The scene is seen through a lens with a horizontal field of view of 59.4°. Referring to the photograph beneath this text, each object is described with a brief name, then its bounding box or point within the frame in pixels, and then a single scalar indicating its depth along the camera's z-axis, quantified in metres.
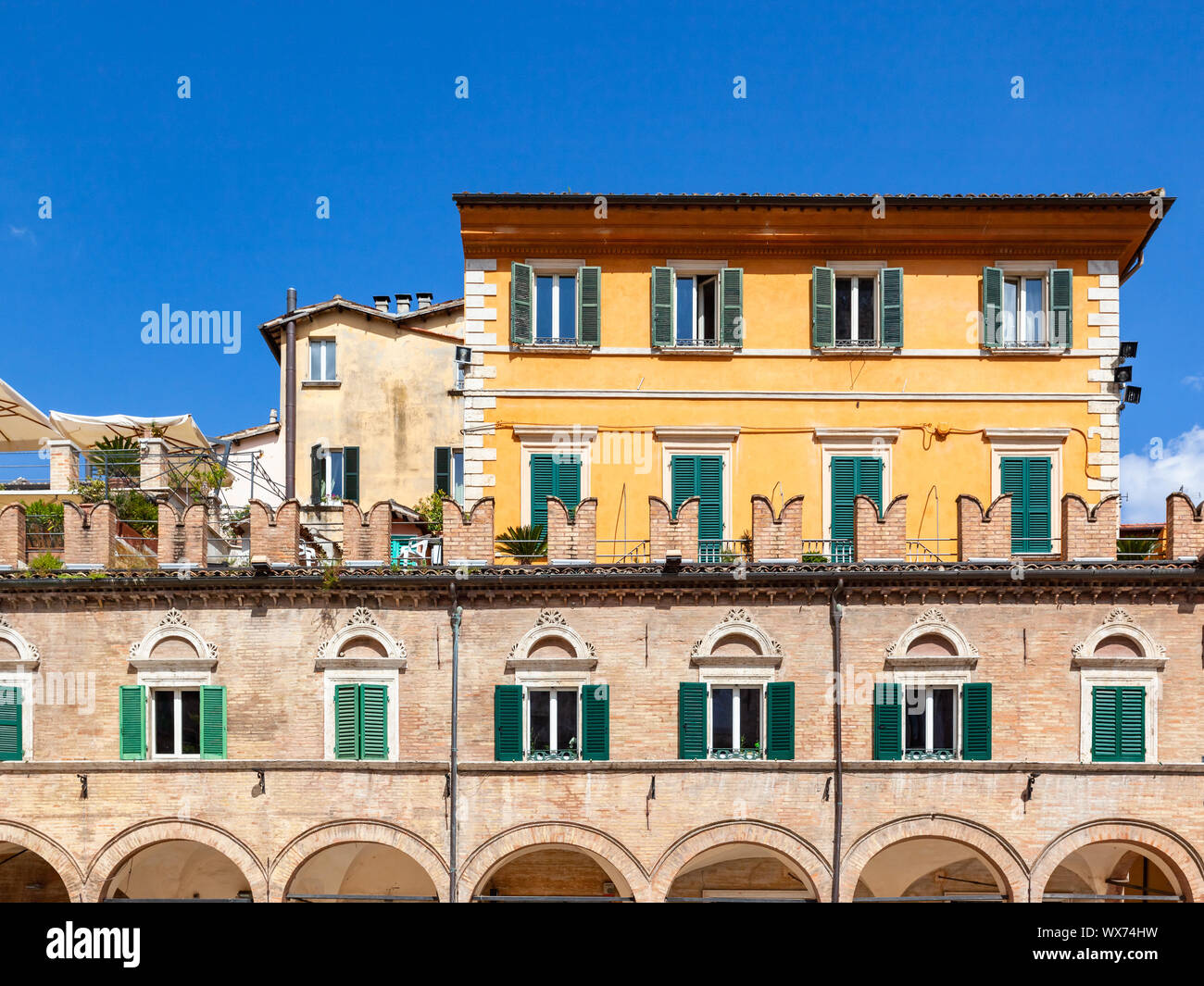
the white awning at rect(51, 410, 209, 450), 26.53
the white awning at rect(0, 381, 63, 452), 25.69
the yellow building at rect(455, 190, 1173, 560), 22.22
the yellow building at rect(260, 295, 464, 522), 31.56
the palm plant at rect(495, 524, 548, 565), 20.64
